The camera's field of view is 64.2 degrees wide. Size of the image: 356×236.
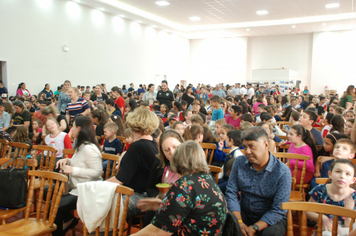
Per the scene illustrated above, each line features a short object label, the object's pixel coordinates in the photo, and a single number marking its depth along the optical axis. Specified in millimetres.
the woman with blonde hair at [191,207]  1591
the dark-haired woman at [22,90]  11191
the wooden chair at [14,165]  2679
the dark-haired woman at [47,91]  11958
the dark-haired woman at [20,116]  6410
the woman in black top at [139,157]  2525
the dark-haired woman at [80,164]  2779
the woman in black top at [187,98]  8570
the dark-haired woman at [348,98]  6762
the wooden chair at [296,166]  3131
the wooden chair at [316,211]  1666
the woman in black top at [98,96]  8500
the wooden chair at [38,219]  2406
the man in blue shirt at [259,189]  2105
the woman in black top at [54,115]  5051
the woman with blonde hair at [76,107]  5834
